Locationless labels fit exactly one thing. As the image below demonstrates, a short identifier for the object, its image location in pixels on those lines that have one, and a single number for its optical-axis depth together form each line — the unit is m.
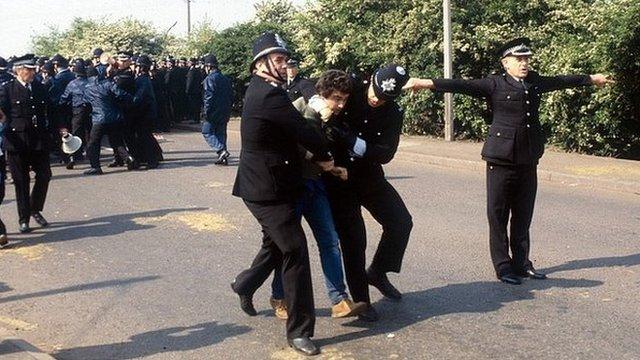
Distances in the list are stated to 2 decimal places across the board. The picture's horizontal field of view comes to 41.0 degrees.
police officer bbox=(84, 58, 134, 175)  13.84
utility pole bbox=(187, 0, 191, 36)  66.12
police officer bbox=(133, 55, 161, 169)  14.28
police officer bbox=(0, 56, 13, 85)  10.42
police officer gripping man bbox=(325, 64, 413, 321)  5.72
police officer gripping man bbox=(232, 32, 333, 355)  5.13
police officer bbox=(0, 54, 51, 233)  9.34
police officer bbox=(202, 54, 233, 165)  14.30
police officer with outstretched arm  6.72
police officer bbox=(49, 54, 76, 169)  14.80
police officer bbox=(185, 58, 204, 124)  22.70
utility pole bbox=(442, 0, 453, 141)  16.48
